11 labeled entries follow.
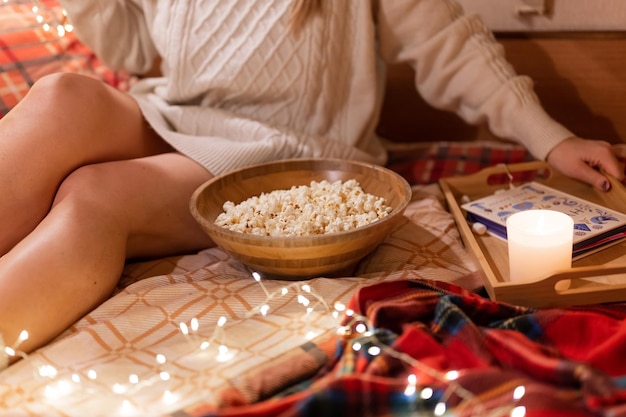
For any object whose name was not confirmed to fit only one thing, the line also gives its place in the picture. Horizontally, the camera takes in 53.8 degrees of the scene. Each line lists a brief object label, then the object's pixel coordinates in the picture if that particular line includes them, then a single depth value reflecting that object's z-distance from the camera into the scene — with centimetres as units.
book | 95
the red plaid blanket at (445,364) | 62
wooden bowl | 88
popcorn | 93
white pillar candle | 82
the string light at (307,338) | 63
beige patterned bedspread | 72
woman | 94
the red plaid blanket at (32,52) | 129
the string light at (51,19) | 137
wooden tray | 82
